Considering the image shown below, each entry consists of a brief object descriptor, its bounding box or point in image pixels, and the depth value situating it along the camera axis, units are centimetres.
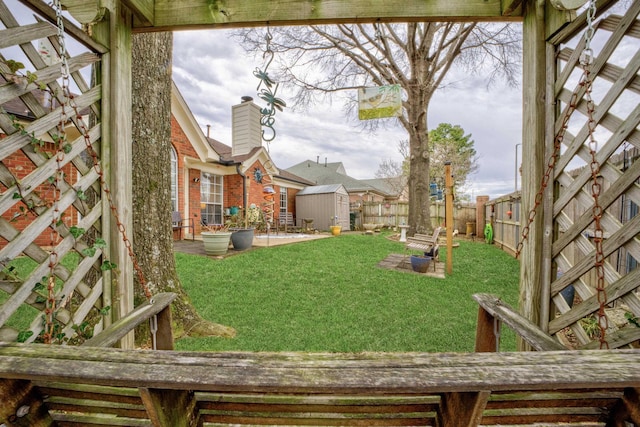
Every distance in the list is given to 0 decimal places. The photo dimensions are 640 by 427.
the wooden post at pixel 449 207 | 535
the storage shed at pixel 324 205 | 1355
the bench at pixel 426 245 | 567
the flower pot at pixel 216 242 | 592
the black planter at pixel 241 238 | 664
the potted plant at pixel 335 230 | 1135
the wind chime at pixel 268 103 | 260
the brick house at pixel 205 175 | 835
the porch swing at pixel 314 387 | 70
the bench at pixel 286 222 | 1319
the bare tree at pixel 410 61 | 868
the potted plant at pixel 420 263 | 527
